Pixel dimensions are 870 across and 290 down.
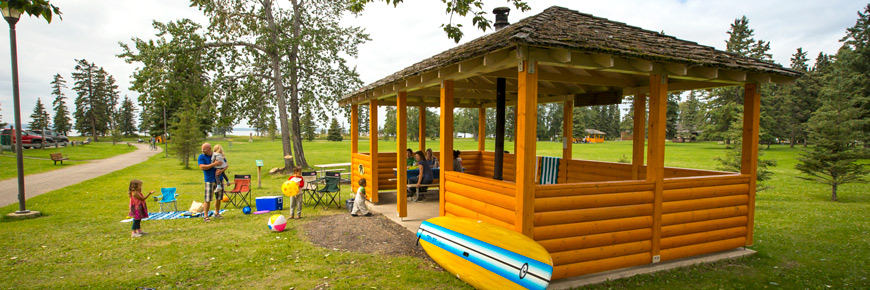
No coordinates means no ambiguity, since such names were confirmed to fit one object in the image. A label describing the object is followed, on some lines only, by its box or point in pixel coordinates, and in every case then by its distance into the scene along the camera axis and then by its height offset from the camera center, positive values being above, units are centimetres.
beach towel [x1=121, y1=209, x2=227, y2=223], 824 -180
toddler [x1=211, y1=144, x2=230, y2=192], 779 -58
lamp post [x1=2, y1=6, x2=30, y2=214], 769 +54
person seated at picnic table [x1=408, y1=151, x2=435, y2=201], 916 -96
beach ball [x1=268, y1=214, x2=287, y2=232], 709 -166
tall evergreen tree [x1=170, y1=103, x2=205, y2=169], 2146 -26
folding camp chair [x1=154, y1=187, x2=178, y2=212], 855 -142
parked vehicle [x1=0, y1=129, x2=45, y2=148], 3069 -66
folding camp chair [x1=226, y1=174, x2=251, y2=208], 917 -125
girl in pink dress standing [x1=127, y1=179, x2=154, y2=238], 661 -124
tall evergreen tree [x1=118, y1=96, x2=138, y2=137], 7718 +301
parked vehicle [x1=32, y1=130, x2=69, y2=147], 3727 -63
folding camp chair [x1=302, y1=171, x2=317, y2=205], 947 -120
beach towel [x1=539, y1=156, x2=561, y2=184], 874 -83
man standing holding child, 759 -79
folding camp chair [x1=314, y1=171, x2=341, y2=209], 948 -125
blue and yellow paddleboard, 384 -133
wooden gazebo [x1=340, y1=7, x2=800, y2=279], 437 -61
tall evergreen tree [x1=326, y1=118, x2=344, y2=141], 7100 -21
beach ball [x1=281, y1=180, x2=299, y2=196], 804 -115
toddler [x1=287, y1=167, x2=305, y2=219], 831 -144
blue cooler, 909 -165
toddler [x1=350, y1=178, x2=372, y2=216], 846 -152
